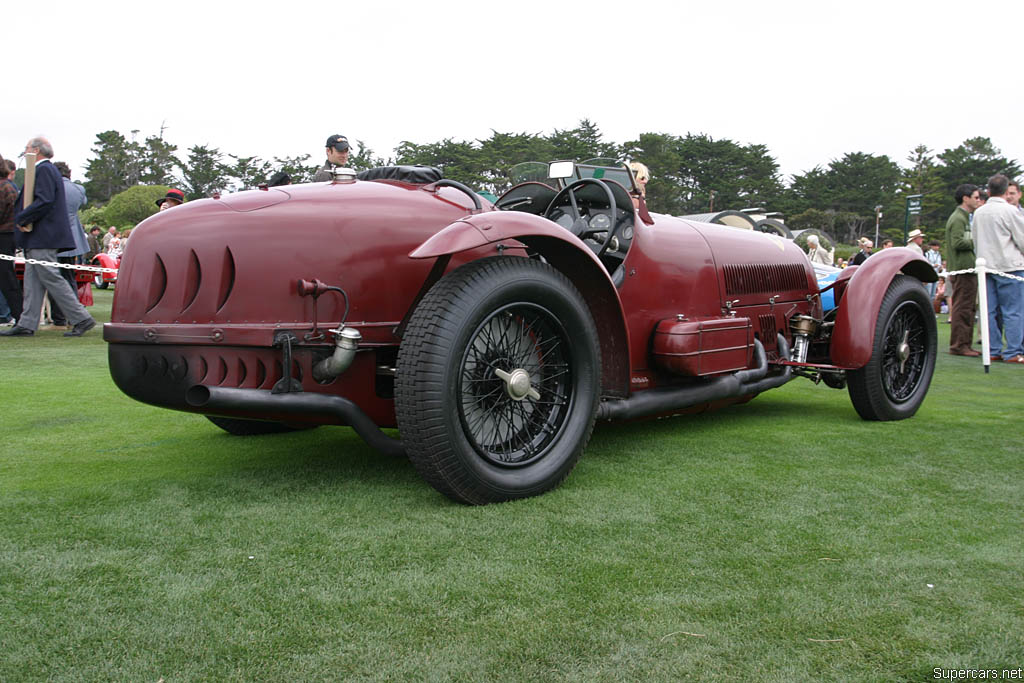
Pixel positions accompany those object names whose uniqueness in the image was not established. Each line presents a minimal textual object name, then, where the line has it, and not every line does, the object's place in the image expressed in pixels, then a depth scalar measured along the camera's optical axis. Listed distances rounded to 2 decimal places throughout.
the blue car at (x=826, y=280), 6.87
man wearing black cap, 4.83
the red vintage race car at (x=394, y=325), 2.66
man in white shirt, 7.73
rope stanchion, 6.59
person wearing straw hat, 12.75
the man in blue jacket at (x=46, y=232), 7.53
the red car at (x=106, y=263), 15.82
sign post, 28.19
